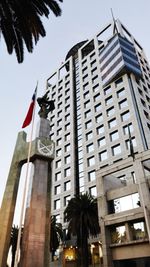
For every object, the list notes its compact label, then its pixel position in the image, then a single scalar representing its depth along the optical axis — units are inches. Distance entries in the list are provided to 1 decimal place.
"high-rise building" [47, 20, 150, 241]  1464.2
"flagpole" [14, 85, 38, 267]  309.1
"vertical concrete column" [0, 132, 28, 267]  413.2
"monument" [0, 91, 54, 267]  412.0
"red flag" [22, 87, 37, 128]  510.4
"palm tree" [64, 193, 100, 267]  1031.6
